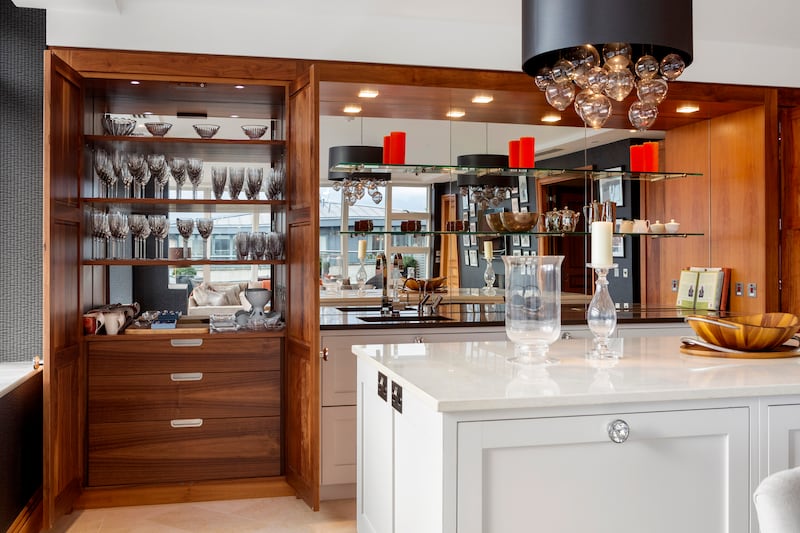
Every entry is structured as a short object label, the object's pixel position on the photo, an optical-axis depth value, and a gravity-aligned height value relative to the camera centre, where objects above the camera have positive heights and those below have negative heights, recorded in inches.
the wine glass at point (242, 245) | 156.6 +3.5
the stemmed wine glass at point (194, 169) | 154.2 +18.9
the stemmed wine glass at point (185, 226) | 154.9 +7.3
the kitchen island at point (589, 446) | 75.5 -19.6
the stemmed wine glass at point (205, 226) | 156.2 +7.3
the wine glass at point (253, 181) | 155.9 +16.7
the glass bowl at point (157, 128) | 154.6 +27.4
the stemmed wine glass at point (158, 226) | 155.6 +7.4
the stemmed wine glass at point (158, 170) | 154.0 +18.7
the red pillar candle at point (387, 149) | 172.6 +25.6
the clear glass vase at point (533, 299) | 91.7 -4.6
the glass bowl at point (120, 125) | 152.3 +27.6
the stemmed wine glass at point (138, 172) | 151.7 +18.2
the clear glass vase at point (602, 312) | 97.7 -6.7
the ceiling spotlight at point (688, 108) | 182.1 +37.1
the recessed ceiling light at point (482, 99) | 169.7 +36.8
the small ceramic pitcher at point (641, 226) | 189.5 +8.8
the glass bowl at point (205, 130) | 156.8 +27.4
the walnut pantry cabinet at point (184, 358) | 143.3 -19.1
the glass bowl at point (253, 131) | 159.5 +27.6
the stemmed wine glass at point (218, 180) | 155.5 +16.9
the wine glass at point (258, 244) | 157.0 +3.7
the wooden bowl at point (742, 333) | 99.3 -9.6
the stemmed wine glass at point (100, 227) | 150.9 +7.0
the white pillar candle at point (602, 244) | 96.9 +2.2
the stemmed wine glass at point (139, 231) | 154.7 +6.3
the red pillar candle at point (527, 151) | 183.8 +26.9
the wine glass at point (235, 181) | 155.7 +16.7
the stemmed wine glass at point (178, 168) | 153.7 +19.1
